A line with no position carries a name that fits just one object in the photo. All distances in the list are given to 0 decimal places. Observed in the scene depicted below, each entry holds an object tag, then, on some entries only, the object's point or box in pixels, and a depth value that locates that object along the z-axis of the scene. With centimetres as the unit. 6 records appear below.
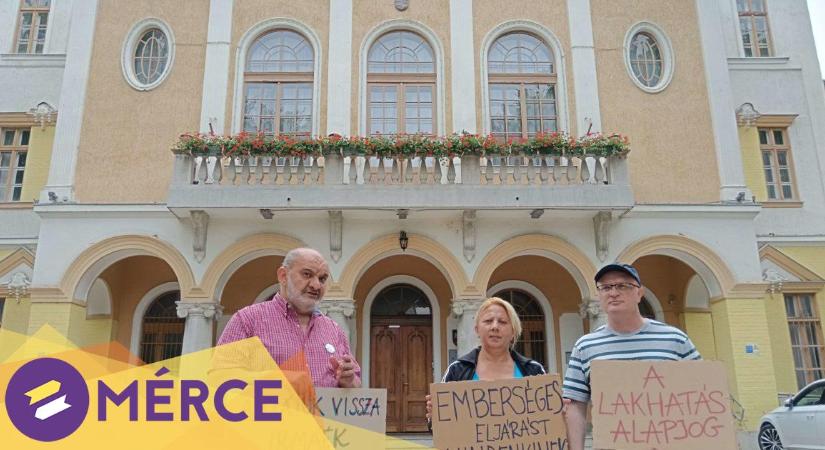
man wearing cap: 390
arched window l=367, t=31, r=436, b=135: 1387
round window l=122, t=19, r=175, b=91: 1382
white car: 993
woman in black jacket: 430
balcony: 1192
